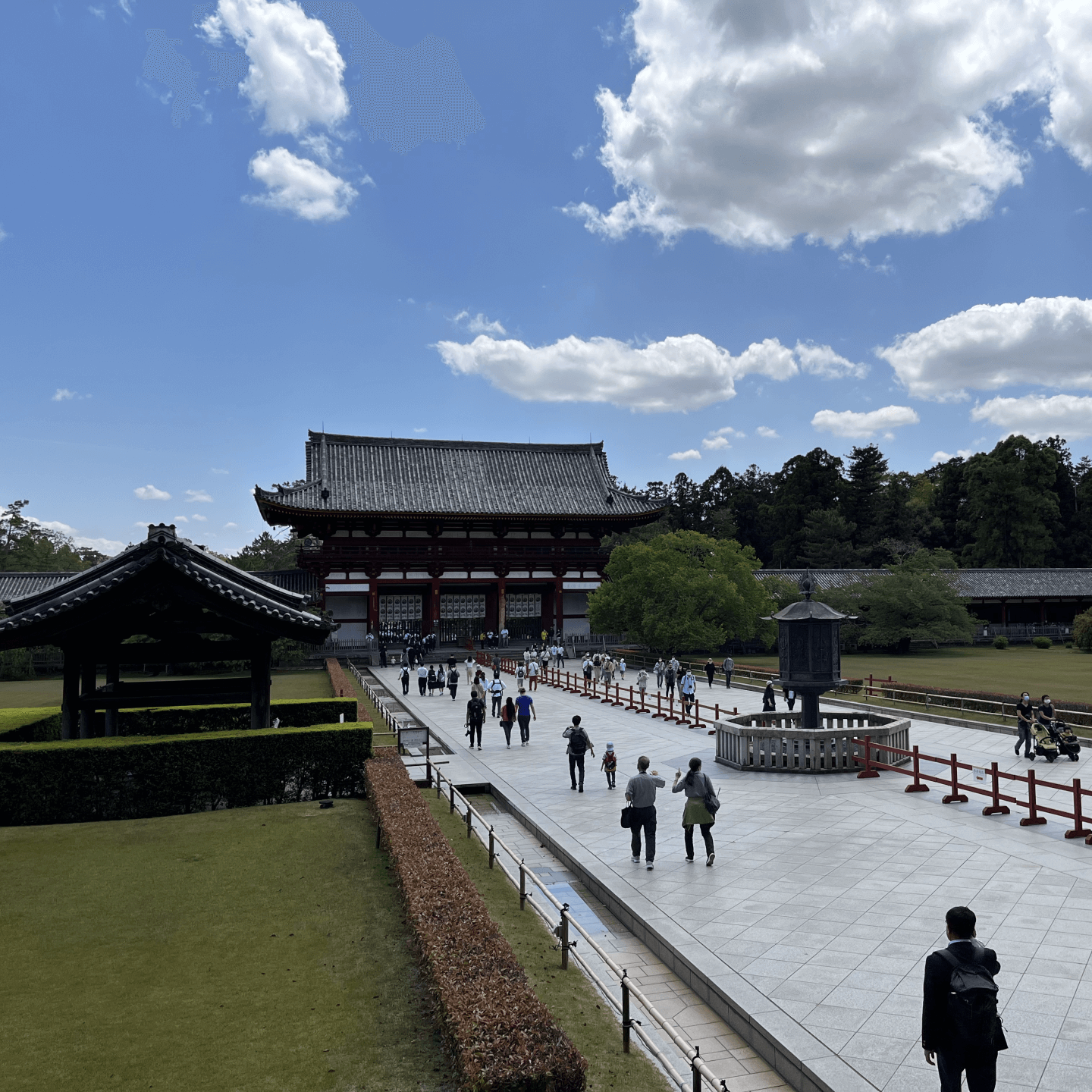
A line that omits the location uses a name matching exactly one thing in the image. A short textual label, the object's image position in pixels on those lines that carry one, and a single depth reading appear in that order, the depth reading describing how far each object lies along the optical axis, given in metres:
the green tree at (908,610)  46.72
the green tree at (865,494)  73.69
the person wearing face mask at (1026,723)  16.31
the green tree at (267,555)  73.31
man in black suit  4.46
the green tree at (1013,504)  70.44
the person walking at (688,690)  22.62
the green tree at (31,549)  59.12
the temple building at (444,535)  48.97
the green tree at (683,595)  39.78
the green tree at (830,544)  68.25
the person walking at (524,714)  18.89
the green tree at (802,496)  74.44
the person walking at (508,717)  18.61
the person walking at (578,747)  13.71
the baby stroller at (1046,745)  16.01
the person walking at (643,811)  9.73
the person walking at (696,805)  9.76
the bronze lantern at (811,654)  16.72
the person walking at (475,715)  18.50
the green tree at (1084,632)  45.25
